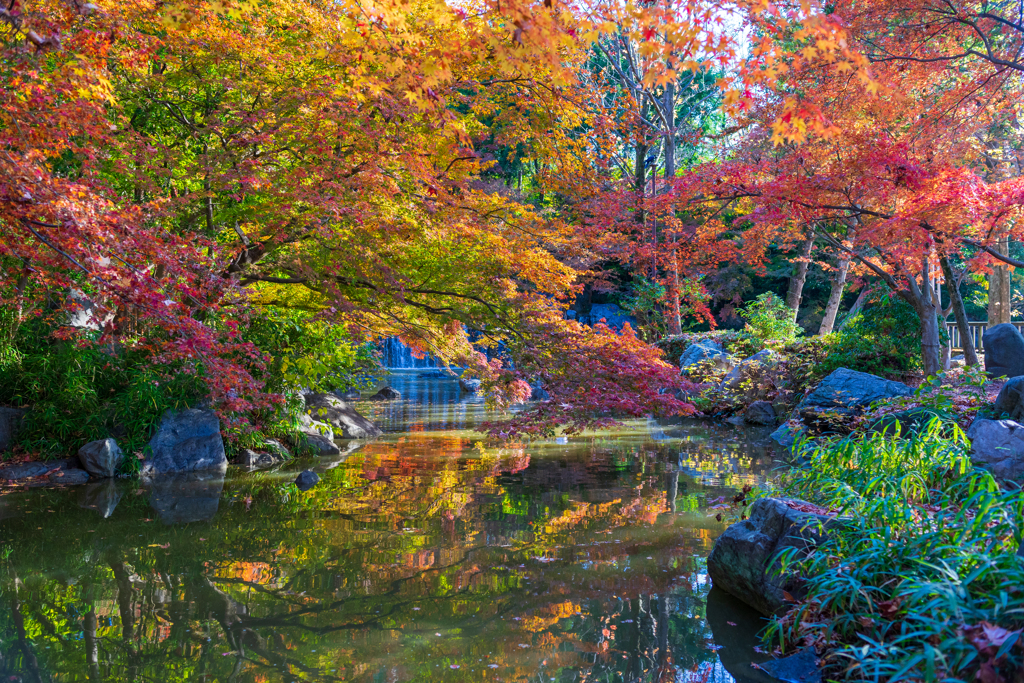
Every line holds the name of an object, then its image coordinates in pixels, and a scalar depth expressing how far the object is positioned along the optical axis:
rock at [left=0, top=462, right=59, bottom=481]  7.49
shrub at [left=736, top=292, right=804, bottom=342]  15.17
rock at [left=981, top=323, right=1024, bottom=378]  9.35
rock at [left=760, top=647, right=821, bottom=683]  3.15
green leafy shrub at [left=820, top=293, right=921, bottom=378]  11.80
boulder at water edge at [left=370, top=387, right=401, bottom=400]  17.52
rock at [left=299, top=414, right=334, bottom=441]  9.97
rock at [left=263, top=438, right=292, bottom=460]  9.30
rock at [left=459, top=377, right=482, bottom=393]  19.75
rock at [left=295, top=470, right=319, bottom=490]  7.48
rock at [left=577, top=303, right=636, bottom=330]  25.22
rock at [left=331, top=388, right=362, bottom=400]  16.51
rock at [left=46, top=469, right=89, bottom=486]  7.50
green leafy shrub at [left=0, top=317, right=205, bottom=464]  7.98
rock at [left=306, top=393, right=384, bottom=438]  10.71
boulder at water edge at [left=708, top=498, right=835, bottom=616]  3.80
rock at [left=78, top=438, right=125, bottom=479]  7.79
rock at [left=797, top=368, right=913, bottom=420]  9.86
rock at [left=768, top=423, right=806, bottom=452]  9.38
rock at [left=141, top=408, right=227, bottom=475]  8.09
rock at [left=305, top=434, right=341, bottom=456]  9.73
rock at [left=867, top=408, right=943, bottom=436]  7.34
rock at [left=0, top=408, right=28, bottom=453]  7.90
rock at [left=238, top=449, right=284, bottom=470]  8.80
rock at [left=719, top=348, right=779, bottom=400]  12.82
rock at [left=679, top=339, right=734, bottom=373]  14.07
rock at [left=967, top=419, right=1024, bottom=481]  5.14
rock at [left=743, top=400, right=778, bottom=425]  11.98
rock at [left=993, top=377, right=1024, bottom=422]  6.55
